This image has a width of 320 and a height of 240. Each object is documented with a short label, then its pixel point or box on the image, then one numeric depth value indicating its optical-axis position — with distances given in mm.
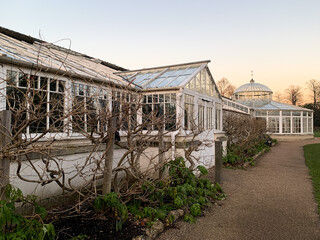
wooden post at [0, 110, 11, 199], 2684
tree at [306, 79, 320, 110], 45125
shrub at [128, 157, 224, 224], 4328
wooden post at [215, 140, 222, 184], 7242
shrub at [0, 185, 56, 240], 2352
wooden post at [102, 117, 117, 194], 3885
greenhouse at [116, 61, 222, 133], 8438
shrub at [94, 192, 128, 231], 3584
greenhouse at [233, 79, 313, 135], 24891
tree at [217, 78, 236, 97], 45938
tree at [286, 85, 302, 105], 50781
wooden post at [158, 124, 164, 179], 5479
